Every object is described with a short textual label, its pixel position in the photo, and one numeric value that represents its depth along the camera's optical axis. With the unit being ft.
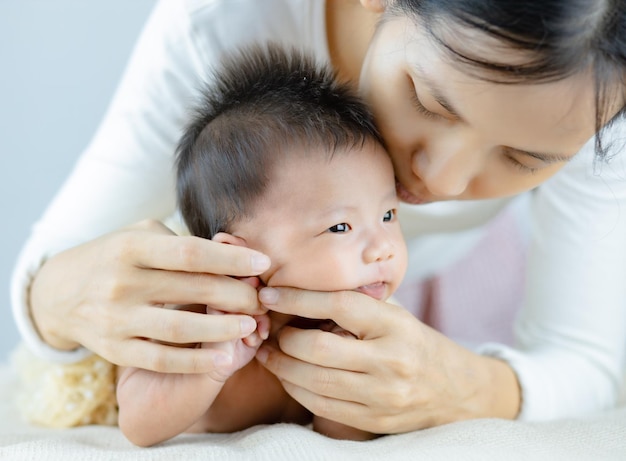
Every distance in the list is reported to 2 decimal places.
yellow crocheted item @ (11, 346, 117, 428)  3.38
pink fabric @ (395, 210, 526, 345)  5.91
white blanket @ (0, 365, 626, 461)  2.56
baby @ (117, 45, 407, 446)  2.74
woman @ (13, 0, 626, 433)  2.39
